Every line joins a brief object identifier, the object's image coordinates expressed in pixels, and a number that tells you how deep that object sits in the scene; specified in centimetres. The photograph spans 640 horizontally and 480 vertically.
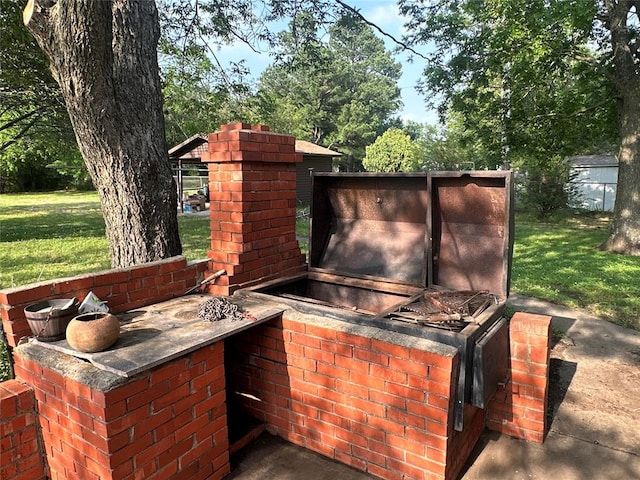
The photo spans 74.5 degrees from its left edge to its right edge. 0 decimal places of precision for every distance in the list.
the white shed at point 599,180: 2245
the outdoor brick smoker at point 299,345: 217
